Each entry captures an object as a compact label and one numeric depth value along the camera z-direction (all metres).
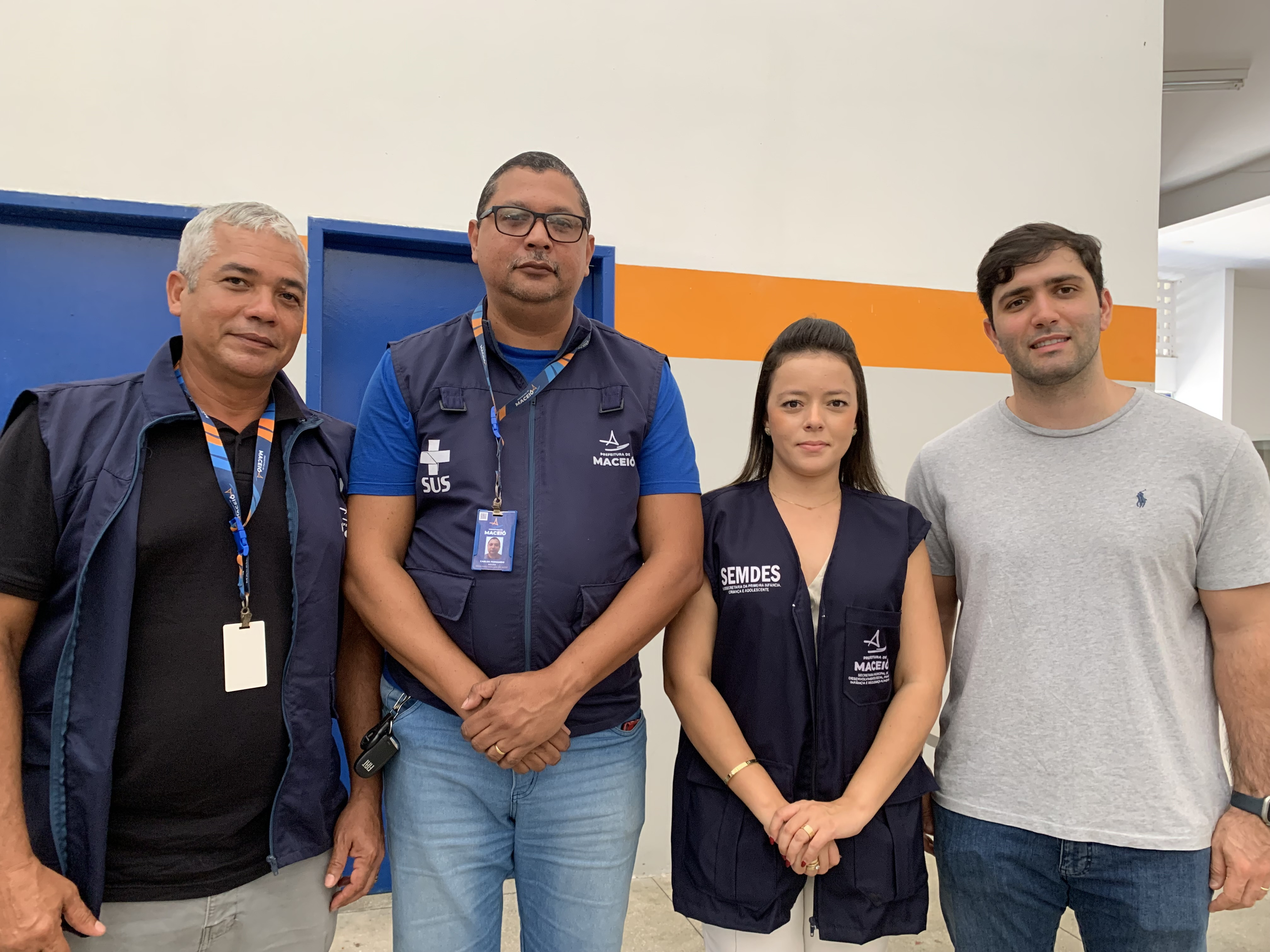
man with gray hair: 1.23
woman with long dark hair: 1.46
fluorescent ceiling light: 5.42
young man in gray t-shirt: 1.47
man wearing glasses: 1.46
